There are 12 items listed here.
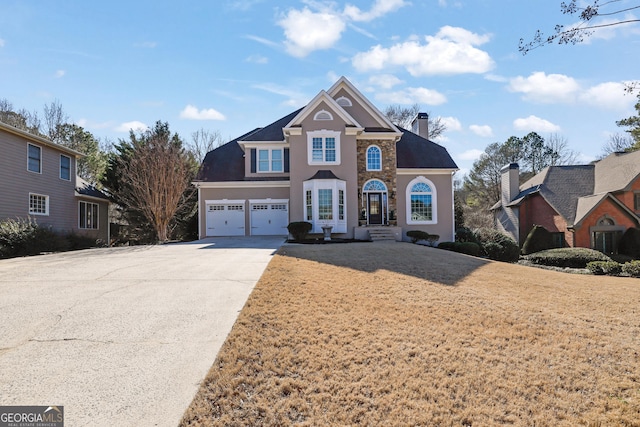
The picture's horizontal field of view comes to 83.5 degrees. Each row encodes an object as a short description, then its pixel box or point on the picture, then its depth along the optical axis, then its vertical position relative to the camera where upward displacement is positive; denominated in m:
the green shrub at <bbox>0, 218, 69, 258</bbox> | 15.87 -0.82
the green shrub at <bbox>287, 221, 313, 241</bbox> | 18.70 -0.56
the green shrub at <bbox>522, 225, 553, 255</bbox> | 22.34 -1.60
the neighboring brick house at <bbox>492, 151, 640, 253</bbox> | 22.05 +0.88
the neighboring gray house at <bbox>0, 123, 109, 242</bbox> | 18.20 +1.94
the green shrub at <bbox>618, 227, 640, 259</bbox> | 20.97 -1.73
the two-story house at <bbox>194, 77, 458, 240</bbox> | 20.02 +2.29
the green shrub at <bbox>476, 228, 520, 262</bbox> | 20.17 -1.88
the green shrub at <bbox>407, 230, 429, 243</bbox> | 20.17 -1.02
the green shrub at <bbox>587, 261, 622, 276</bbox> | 15.69 -2.36
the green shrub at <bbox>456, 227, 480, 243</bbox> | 22.49 -1.25
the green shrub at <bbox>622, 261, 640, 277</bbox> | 15.14 -2.33
